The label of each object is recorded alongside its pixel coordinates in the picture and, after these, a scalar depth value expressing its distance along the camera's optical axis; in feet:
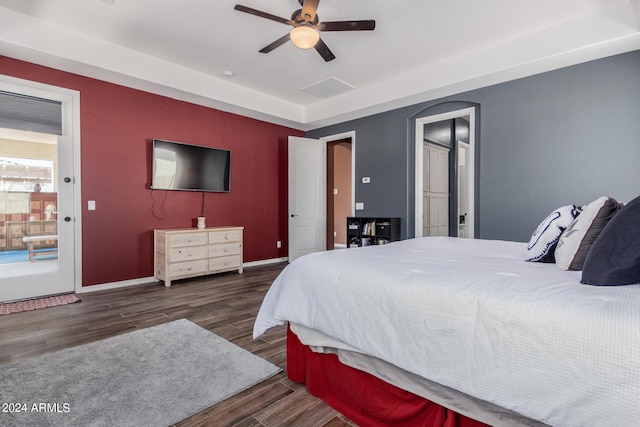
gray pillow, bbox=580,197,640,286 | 3.55
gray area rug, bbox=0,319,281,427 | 5.11
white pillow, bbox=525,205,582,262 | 5.65
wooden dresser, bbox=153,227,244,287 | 13.65
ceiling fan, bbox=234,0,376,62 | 8.64
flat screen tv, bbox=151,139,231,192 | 14.47
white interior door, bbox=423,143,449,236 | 18.15
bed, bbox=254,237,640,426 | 2.75
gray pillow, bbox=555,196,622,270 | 4.71
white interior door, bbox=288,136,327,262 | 19.02
